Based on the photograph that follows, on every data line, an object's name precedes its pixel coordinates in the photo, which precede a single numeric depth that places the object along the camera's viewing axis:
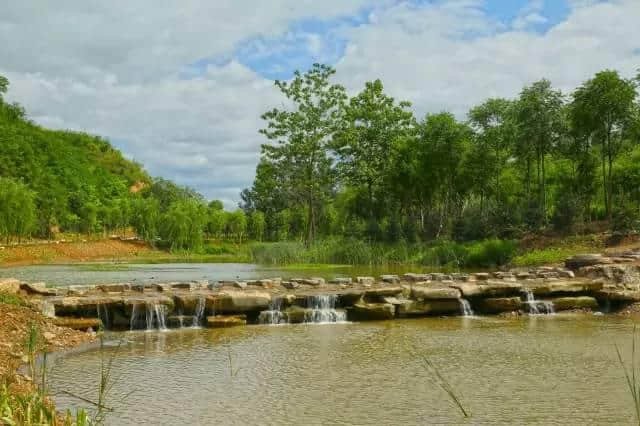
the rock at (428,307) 15.79
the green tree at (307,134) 38.78
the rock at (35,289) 15.05
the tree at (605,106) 29.11
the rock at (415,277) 18.75
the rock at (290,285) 17.50
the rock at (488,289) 16.44
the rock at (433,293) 15.95
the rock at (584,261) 20.67
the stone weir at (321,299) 14.21
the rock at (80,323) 13.42
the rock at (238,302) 14.78
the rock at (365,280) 18.05
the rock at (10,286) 13.51
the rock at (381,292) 16.03
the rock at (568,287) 16.84
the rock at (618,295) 16.77
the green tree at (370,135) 40.12
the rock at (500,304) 16.38
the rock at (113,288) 16.09
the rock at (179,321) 14.36
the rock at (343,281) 17.91
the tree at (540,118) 32.62
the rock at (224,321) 14.33
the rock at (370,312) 15.41
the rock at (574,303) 16.73
